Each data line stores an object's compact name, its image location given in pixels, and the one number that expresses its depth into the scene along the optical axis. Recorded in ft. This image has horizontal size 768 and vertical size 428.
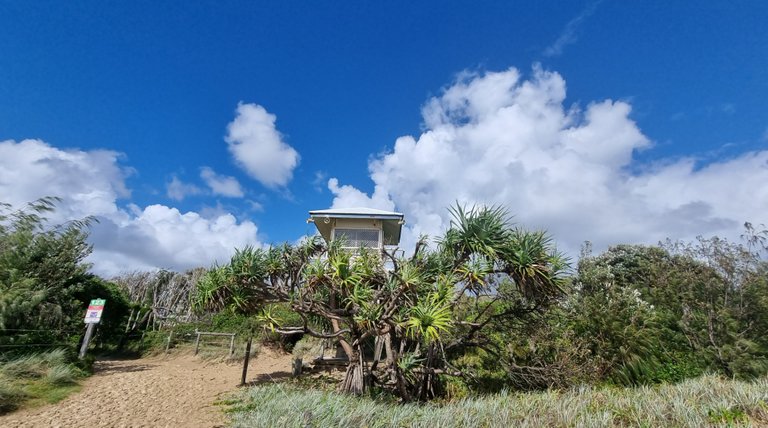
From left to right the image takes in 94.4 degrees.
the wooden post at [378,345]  28.77
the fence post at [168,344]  44.81
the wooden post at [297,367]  32.45
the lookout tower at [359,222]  42.42
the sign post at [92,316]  30.79
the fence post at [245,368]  29.04
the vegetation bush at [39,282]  26.89
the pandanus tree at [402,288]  23.89
